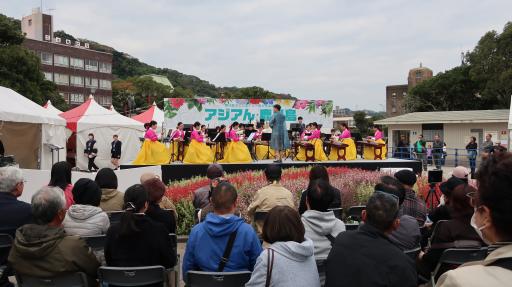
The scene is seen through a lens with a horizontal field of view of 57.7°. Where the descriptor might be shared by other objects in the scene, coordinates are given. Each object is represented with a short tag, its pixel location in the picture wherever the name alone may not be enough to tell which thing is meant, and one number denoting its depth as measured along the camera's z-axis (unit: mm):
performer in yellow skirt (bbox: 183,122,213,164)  16314
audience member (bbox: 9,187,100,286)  3391
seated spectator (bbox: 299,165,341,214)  5160
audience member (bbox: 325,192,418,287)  2621
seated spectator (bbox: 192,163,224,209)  5848
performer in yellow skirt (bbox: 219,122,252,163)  16812
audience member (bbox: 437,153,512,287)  1342
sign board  24234
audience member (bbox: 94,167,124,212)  5191
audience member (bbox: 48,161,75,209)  5369
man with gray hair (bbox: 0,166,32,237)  4152
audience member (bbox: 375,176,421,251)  3963
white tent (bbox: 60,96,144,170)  22188
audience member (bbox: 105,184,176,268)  3506
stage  15766
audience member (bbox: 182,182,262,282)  3410
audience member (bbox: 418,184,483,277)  3848
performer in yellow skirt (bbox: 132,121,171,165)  16094
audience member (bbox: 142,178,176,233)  4215
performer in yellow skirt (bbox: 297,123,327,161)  16984
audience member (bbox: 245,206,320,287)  2879
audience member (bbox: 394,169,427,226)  5097
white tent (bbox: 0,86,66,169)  13766
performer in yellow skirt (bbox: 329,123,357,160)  17500
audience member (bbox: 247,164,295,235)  5234
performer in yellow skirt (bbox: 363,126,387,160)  18281
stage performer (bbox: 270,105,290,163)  15539
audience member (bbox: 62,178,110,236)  4094
